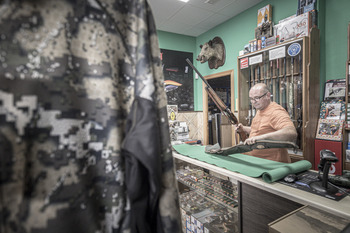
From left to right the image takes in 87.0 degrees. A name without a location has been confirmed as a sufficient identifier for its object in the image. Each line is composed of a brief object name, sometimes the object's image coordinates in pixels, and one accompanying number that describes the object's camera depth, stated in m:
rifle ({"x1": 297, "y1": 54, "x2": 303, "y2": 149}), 2.42
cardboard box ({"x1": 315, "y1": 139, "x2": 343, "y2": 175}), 2.22
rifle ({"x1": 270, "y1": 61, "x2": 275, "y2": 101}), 2.84
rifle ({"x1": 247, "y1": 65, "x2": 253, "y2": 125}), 3.13
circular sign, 2.39
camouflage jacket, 0.37
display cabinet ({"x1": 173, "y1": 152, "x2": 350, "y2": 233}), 0.88
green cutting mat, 1.05
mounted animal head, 4.02
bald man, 1.72
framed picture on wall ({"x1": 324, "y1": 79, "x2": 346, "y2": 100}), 2.37
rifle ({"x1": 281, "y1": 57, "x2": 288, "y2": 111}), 2.64
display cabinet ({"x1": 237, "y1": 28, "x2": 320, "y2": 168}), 2.35
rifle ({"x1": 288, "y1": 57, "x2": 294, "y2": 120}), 2.56
